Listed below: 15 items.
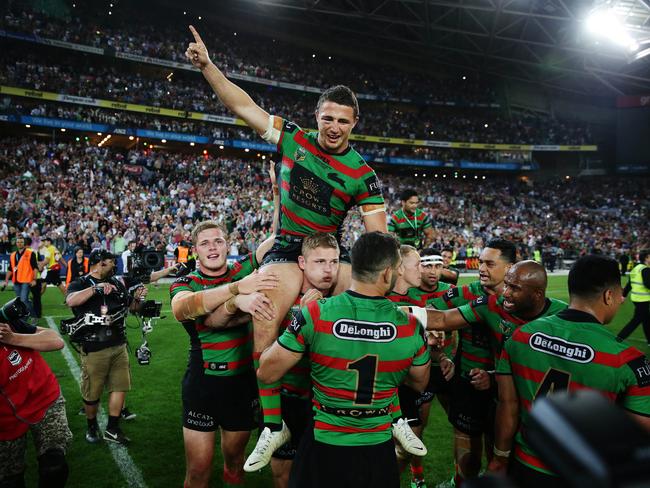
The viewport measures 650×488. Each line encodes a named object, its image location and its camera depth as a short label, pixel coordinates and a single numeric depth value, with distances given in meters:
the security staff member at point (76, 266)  10.73
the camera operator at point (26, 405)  3.56
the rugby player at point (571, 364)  2.71
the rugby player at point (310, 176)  3.80
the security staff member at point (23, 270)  12.27
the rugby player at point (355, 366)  2.81
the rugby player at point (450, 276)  7.10
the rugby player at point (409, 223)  8.80
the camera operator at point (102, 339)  6.04
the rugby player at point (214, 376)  4.01
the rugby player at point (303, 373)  3.56
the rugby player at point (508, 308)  3.78
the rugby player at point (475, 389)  4.52
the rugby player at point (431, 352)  4.73
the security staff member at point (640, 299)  11.37
